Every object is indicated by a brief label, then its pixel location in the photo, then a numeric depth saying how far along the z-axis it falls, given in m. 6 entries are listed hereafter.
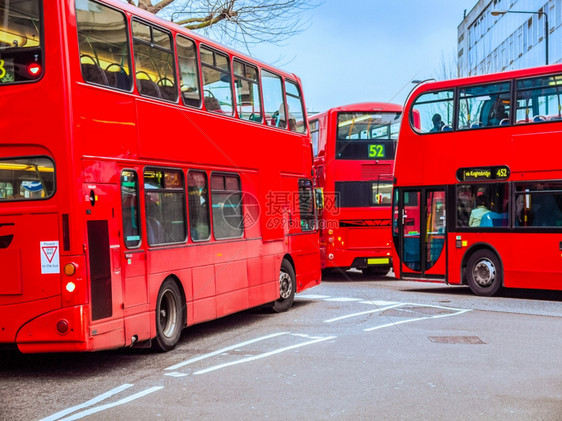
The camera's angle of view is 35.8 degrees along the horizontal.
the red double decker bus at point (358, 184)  22.95
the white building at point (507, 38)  46.86
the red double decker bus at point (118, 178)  8.90
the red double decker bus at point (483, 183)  16.83
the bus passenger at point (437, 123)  18.58
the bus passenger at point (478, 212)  17.86
